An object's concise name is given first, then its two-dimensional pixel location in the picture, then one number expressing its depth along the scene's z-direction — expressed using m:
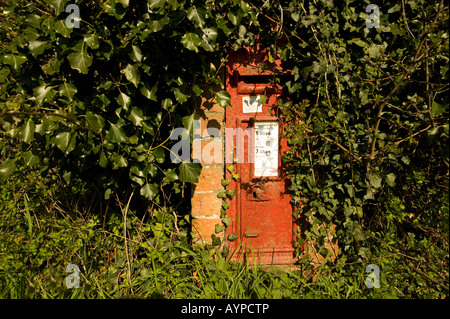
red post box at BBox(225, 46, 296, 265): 2.66
